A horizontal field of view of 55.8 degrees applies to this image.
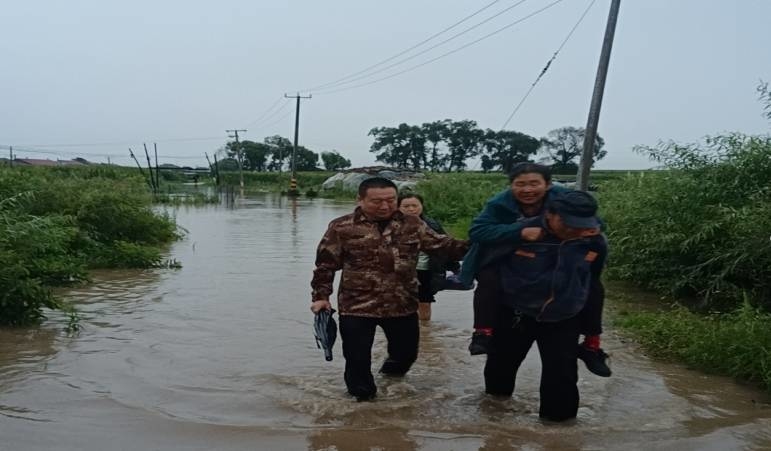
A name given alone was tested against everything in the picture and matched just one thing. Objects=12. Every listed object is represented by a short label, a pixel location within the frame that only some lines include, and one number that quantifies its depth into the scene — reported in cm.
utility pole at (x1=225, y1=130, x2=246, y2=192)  6234
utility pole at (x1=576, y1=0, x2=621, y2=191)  1273
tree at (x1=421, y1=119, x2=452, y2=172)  7350
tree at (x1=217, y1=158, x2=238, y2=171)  8025
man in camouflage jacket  485
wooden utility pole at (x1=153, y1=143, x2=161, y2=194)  4034
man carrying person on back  431
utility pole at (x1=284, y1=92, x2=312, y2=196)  4842
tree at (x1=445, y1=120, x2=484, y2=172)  7212
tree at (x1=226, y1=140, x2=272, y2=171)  8894
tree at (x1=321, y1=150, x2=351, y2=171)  8756
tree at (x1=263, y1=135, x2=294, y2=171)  8906
